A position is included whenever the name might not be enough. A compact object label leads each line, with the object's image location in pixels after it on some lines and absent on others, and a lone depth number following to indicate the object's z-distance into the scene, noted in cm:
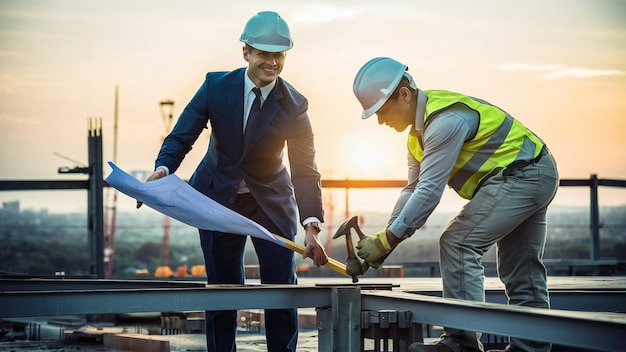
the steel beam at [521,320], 406
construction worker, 498
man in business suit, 573
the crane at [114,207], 3457
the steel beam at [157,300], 528
